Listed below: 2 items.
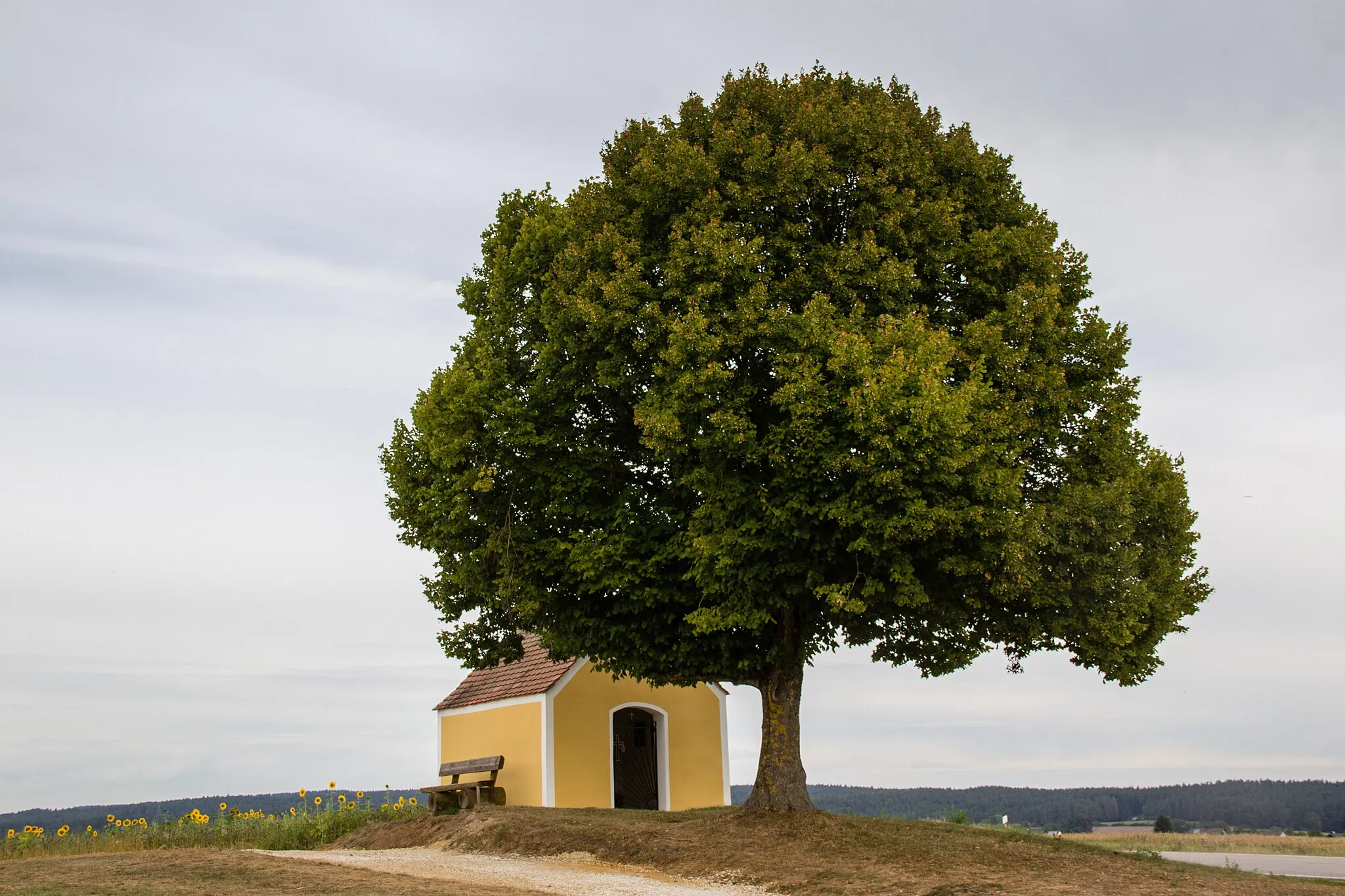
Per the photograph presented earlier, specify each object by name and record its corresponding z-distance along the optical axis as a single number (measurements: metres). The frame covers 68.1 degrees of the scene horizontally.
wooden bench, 21.55
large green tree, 14.03
